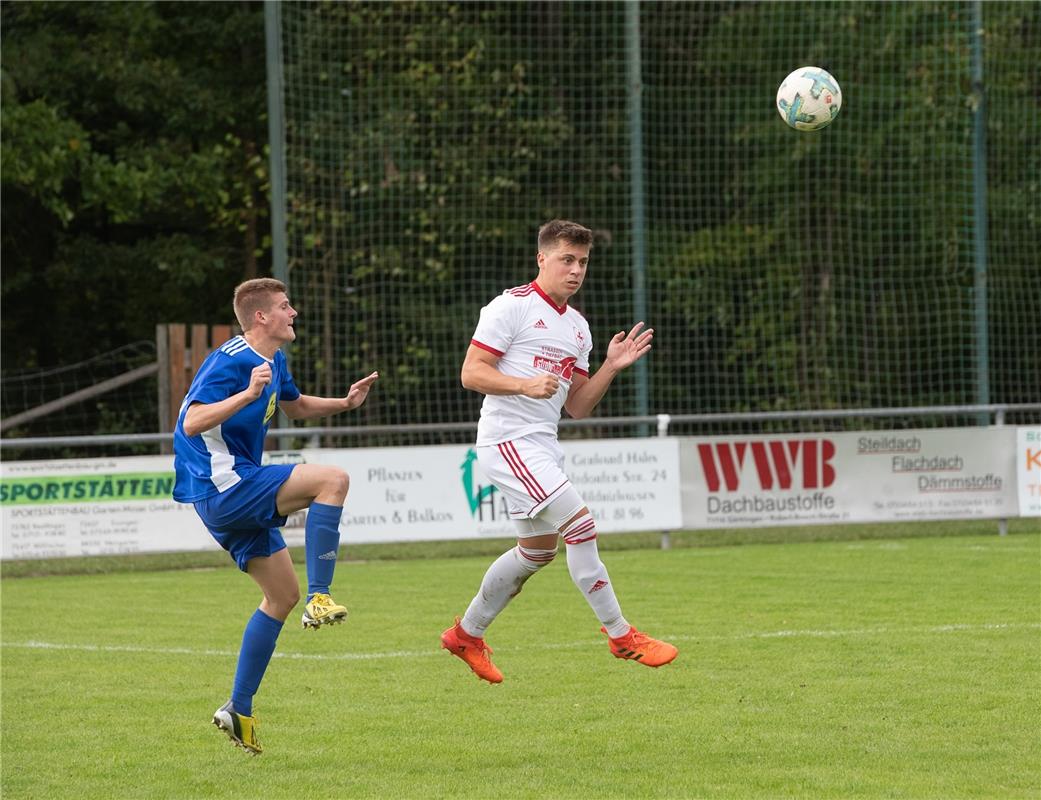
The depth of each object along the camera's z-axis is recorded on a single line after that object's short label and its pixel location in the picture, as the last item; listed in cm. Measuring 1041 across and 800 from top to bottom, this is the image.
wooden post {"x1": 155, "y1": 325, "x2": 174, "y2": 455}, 3494
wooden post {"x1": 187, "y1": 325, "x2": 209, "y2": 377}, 3519
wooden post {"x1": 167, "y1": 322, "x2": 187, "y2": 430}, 3519
